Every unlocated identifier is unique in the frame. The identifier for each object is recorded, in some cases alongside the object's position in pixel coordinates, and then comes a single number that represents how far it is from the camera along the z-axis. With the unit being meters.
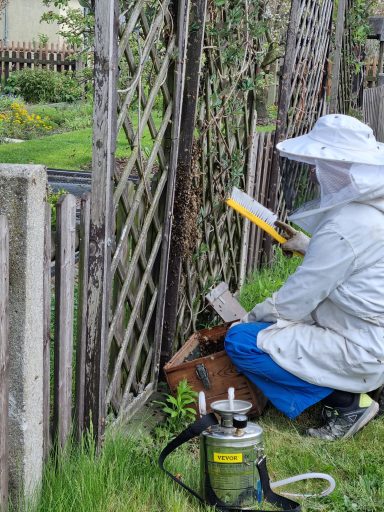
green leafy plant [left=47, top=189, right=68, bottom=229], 6.21
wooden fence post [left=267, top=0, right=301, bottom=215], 6.61
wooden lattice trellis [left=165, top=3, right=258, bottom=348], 4.54
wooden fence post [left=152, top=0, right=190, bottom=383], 3.95
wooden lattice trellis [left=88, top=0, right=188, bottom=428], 3.18
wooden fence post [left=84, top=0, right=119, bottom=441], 3.08
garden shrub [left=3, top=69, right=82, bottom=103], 19.05
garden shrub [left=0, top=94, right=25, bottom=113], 16.36
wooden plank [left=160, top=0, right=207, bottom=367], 4.20
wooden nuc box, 4.24
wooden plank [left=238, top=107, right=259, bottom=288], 5.75
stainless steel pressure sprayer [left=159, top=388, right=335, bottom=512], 3.14
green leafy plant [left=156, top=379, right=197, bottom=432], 4.07
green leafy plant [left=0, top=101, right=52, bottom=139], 13.57
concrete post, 2.62
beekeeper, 3.81
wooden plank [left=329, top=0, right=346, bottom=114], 8.91
